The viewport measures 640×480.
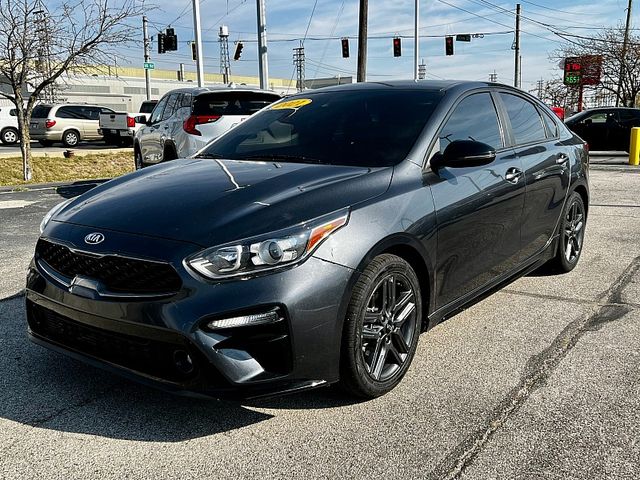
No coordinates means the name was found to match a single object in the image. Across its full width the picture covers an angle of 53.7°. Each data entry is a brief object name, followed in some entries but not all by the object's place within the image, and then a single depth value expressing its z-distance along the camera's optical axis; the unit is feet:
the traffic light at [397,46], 123.75
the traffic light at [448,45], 128.16
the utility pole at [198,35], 74.33
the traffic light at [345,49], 116.47
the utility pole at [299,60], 245.86
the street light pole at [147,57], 104.08
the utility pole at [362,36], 78.74
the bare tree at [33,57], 42.29
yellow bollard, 53.72
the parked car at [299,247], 8.63
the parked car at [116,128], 74.18
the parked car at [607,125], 63.77
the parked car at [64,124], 77.61
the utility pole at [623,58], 114.20
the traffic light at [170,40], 93.66
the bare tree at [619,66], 115.14
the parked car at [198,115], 29.89
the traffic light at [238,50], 99.81
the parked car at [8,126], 82.94
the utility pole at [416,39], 121.90
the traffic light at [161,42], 92.99
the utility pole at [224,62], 241.16
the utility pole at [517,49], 156.66
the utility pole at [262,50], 73.31
